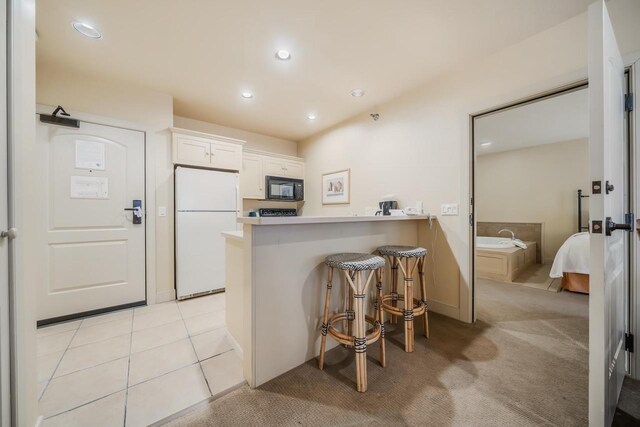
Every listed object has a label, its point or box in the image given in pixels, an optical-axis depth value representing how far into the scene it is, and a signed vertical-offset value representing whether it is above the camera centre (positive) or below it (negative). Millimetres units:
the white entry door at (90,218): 2303 -49
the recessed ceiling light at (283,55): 2129 +1438
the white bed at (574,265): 3043 -702
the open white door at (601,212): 947 -5
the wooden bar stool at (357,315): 1401 -672
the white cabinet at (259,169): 3912 +751
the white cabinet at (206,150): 2973 +836
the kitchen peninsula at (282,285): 1414 -470
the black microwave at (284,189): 4043 +425
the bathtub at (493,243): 3953 -569
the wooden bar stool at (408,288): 1791 -608
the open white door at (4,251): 832 -130
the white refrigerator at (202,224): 2914 -145
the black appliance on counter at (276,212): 4090 +13
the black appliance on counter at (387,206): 2764 +74
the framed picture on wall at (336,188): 3676 +404
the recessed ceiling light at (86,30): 1819 +1434
